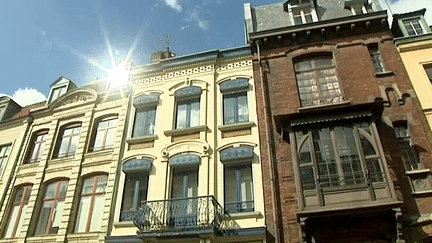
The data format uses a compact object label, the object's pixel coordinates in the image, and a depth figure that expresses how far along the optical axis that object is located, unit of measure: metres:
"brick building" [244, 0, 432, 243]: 9.78
